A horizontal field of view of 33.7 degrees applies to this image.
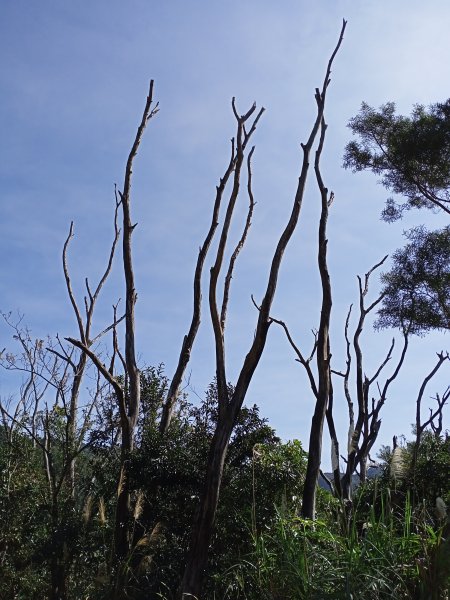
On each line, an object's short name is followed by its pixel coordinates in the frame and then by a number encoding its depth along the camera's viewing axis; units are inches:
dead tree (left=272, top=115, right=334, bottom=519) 265.3
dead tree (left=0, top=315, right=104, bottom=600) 304.2
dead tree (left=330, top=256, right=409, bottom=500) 460.3
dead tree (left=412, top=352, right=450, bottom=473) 550.1
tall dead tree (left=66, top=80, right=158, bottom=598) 290.2
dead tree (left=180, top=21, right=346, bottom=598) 247.0
